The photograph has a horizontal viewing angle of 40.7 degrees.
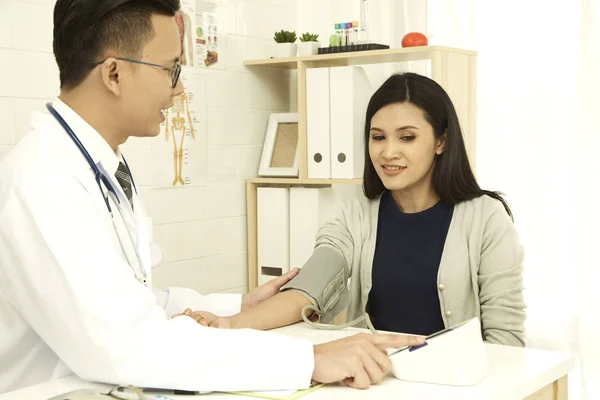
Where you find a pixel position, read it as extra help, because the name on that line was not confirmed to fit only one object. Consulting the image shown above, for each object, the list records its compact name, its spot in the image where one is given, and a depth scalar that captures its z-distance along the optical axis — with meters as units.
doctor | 1.31
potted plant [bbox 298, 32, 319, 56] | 3.67
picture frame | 3.75
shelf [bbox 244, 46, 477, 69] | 3.27
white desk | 1.30
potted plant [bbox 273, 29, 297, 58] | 3.75
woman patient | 2.18
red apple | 3.29
